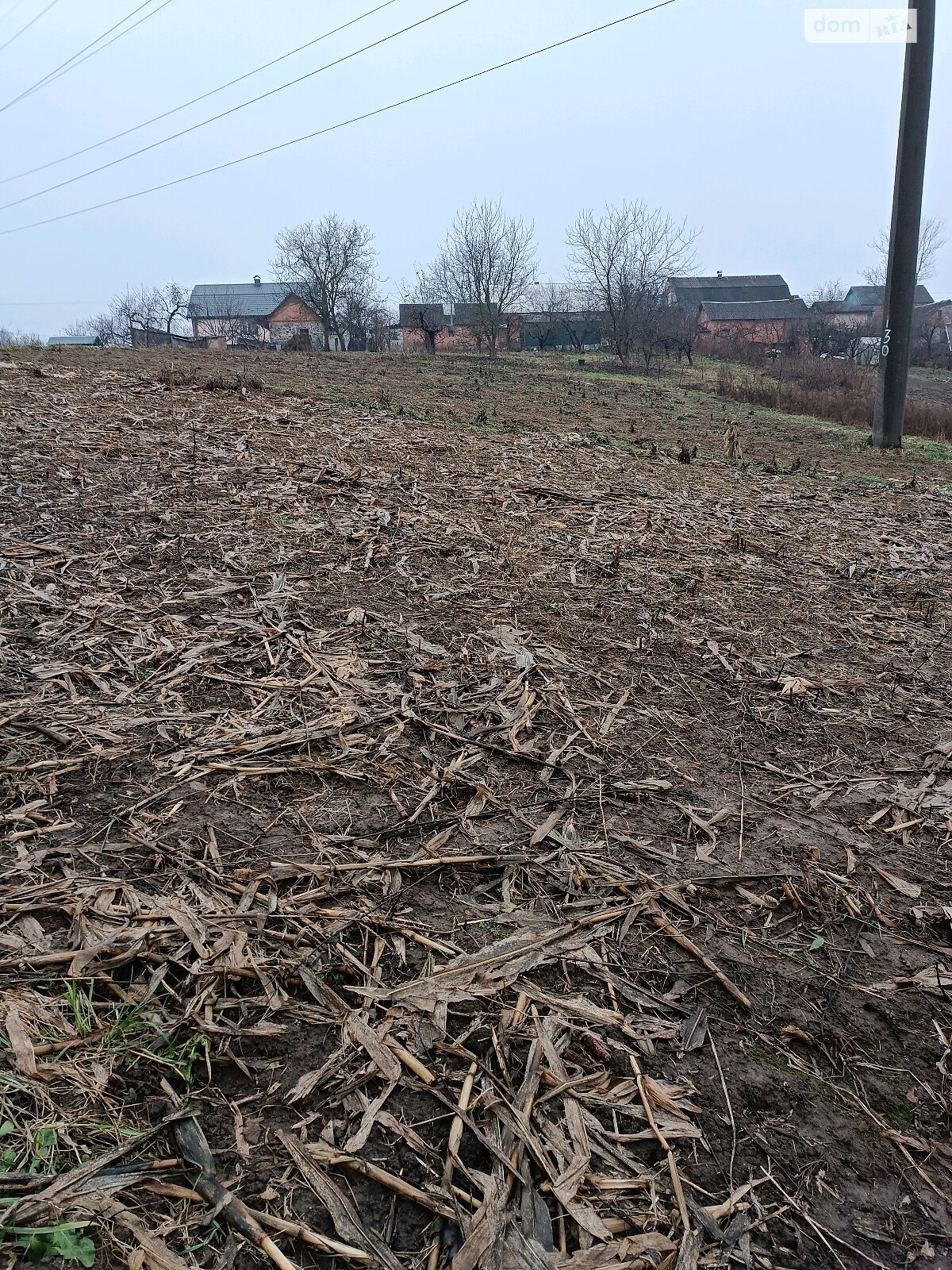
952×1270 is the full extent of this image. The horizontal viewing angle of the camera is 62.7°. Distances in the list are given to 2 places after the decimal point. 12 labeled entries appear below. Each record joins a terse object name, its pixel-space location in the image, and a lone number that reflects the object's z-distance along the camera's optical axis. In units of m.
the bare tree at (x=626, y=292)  37.06
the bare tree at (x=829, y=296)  65.71
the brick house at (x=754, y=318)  54.06
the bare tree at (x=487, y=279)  34.28
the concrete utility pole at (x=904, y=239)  10.58
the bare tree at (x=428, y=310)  34.16
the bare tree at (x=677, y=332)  35.84
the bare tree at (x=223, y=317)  52.47
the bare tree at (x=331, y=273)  43.34
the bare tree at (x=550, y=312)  46.94
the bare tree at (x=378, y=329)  41.25
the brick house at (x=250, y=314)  53.91
